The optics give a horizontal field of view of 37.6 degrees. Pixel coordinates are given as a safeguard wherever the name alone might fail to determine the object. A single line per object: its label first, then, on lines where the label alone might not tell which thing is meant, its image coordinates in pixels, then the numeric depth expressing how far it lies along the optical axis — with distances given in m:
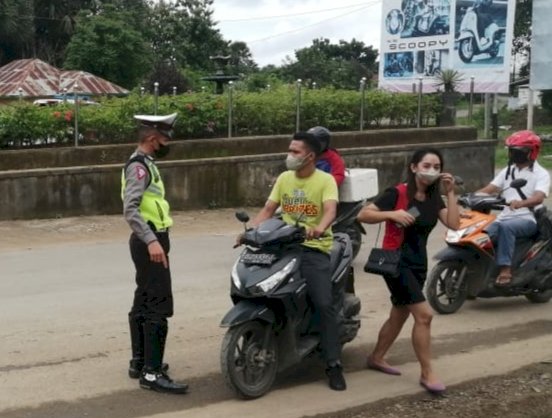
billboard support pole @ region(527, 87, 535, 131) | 23.22
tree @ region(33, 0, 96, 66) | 51.84
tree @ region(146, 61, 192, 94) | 29.25
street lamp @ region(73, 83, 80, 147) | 13.30
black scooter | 4.86
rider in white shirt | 7.34
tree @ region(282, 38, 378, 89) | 63.53
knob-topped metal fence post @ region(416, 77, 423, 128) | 17.55
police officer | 4.90
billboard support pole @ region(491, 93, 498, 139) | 21.22
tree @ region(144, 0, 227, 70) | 48.53
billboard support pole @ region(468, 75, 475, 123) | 19.32
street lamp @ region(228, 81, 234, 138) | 14.84
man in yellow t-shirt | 5.11
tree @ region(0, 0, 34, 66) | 47.56
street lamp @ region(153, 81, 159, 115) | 14.18
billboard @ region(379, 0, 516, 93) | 23.09
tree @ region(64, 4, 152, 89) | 43.94
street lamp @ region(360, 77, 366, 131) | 16.58
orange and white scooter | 7.34
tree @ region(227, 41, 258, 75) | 60.11
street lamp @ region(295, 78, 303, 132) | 15.74
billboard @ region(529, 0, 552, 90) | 20.44
